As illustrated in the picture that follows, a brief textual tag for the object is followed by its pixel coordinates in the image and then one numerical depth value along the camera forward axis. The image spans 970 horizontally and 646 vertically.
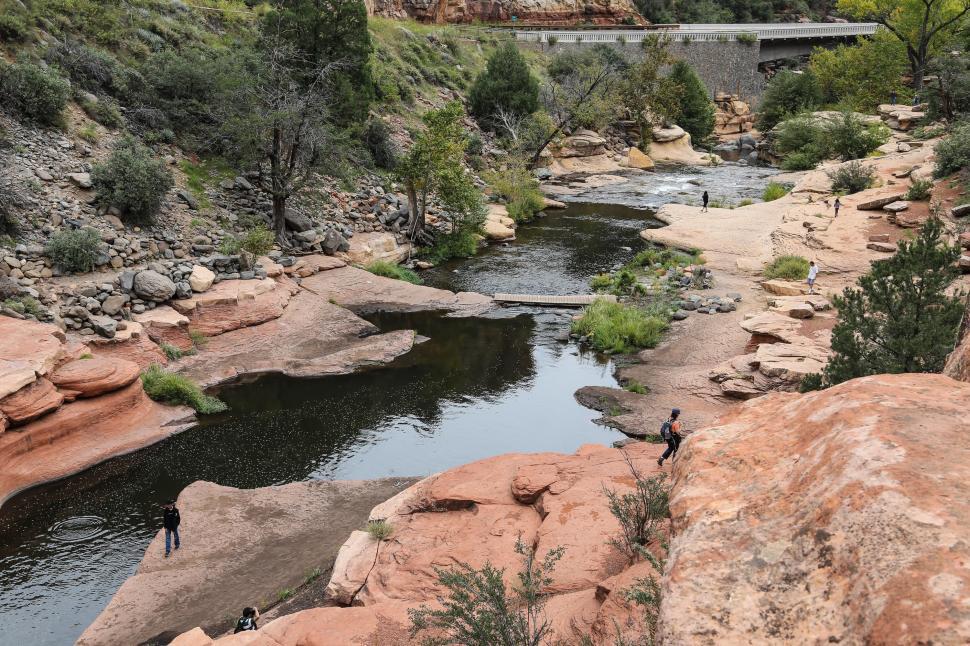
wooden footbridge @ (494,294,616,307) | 27.70
